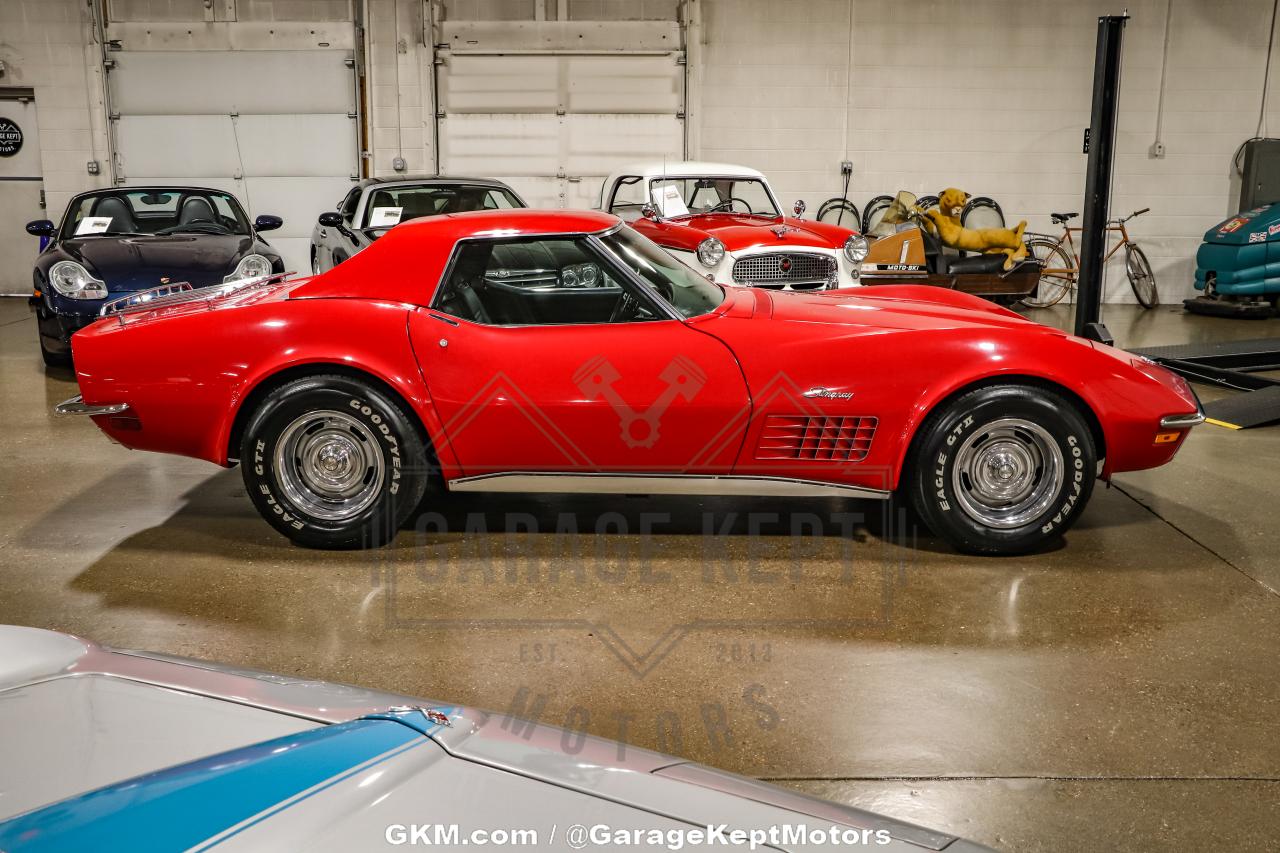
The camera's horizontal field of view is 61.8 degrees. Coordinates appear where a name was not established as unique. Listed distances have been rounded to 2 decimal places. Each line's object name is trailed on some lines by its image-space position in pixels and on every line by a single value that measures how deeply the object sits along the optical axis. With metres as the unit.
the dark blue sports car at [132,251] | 7.30
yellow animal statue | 11.88
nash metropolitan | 8.04
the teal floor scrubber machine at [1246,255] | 11.44
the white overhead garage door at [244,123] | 13.45
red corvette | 3.82
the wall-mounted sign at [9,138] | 13.78
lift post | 7.54
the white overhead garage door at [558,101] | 13.33
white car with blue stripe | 1.19
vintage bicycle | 13.11
